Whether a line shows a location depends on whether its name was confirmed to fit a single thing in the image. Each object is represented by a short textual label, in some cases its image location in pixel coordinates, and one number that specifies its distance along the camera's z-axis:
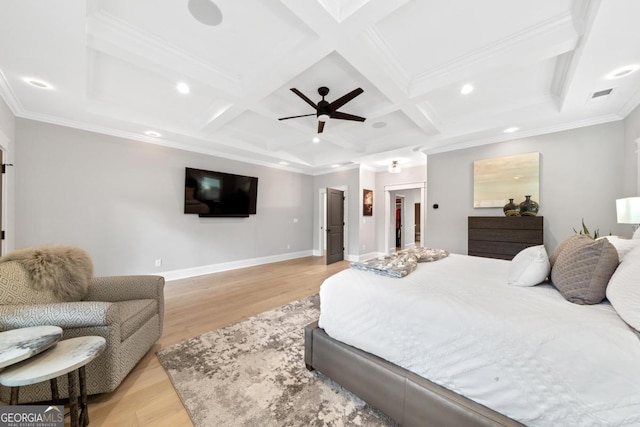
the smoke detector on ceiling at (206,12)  1.76
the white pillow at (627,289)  0.95
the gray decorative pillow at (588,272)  1.19
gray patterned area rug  1.41
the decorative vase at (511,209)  3.61
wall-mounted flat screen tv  4.48
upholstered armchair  1.29
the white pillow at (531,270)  1.49
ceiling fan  2.59
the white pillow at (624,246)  1.33
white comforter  0.85
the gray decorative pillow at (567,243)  1.56
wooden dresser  3.44
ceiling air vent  2.54
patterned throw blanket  1.72
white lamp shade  2.24
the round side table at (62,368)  0.94
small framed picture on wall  6.26
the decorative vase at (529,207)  3.51
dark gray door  5.87
